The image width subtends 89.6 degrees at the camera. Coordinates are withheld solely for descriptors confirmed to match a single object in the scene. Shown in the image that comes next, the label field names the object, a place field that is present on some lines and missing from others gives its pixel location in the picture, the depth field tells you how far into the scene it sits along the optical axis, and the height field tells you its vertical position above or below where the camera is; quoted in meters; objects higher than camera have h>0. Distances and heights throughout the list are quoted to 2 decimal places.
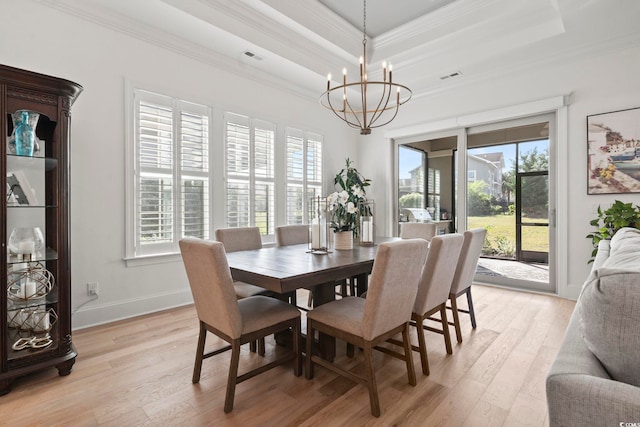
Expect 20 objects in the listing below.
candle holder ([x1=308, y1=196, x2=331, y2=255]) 2.71 -0.21
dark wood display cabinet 2.00 -0.12
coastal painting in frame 3.46 +0.63
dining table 1.84 -0.36
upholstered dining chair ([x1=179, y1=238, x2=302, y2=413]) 1.73 -0.63
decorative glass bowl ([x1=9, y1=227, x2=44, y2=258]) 2.10 -0.19
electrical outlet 2.99 -0.71
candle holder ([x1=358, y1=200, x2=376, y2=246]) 3.04 -0.21
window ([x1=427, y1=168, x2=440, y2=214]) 5.12 +0.35
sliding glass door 4.16 +0.25
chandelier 5.04 +1.88
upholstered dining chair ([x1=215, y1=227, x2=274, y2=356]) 2.67 -0.29
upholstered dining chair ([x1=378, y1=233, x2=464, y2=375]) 2.11 -0.48
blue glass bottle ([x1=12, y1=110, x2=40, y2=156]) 2.08 +0.54
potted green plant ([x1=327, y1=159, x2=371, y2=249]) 2.74 +0.15
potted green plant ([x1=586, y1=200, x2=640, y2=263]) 3.16 -0.11
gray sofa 0.71 -0.39
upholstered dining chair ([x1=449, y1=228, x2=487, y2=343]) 2.63 -0.46
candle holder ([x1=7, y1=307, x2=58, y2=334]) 2.11 -0.71
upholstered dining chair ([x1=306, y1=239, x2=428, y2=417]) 1.70 -0.61
